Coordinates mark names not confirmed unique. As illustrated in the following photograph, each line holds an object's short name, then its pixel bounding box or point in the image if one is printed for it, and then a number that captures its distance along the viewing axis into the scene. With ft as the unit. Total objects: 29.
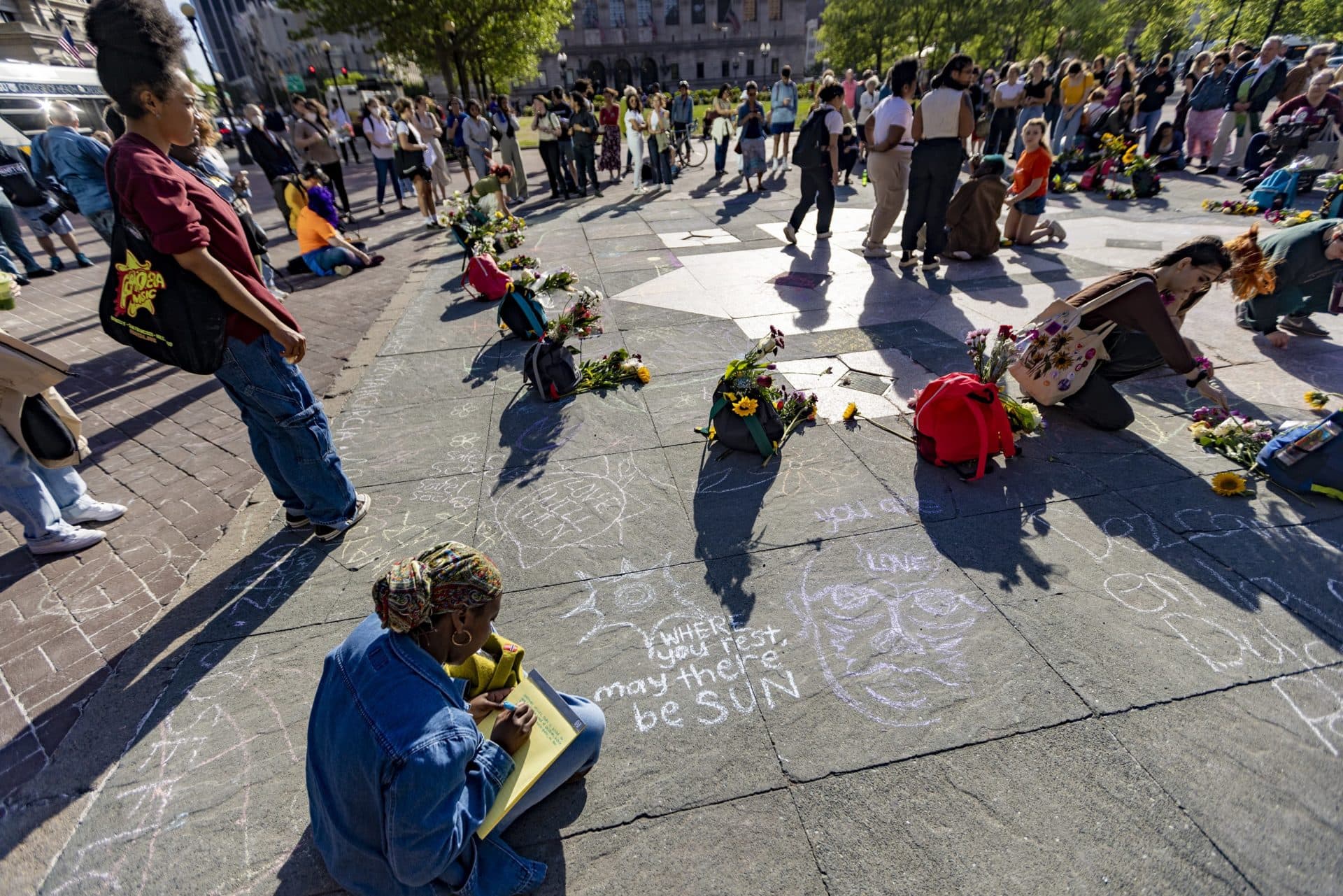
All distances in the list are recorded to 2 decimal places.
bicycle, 53.78
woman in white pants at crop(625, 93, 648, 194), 40.60
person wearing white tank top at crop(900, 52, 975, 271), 20.99
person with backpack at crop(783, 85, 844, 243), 25.71
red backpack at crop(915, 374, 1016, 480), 11.78
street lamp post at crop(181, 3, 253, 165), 68.90
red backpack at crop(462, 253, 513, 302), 23.59
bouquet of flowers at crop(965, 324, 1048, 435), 13.01
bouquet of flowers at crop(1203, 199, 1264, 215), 29.04
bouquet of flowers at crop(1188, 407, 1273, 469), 12.09
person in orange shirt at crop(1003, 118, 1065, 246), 24.44
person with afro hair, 8.00
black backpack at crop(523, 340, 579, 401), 15.74
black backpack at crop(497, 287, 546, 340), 19.56
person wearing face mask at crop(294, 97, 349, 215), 33.88
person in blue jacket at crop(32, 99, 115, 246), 20.02
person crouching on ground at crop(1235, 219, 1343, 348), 15.56
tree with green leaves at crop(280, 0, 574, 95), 71.61
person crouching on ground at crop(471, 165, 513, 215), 27.45
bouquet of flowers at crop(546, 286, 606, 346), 15.89
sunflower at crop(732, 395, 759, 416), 12.62
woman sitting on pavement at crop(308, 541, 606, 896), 4.82
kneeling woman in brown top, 11.95
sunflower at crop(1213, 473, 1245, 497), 11.18
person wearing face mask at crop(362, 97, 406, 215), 37.17
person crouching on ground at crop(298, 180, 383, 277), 27.91
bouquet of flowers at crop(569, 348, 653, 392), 16.56
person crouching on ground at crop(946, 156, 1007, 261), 24.27
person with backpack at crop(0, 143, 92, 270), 28.45
